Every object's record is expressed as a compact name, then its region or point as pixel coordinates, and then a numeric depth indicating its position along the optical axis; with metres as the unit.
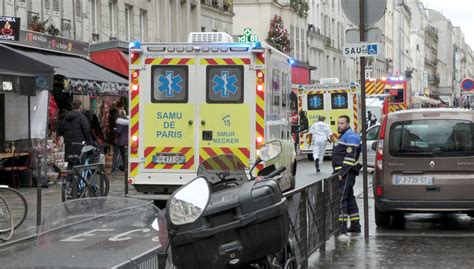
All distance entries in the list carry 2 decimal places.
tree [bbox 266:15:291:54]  46.31
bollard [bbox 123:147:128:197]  14.56
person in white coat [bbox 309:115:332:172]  24.16
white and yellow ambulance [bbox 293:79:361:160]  29.95
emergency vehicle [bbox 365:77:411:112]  44.19
